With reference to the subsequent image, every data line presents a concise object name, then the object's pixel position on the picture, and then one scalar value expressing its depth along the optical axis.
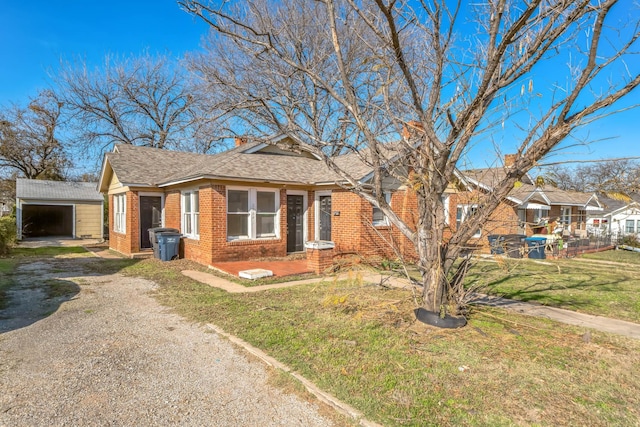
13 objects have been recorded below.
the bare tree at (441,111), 4.25
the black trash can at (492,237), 16.11
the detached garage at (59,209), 21.61
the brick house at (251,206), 11.26
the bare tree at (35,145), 28.83
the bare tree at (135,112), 26.95
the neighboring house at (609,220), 25.90
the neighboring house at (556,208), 20.09
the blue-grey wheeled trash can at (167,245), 12.38
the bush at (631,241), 21.46
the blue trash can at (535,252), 15.76
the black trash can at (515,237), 15.94
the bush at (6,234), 14.05
